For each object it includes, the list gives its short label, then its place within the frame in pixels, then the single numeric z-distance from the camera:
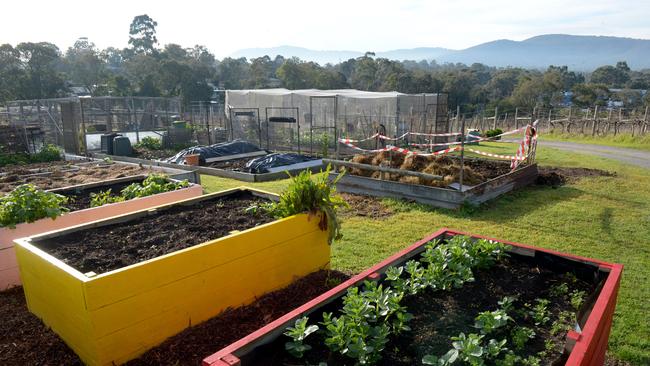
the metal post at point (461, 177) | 8.49
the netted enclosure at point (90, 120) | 17.00
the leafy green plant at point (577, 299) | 3.13
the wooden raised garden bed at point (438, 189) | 8.48
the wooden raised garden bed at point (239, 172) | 12.23
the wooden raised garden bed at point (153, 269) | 3.22
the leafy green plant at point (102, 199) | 6.11
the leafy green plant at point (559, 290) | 3.35
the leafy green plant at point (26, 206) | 4.91
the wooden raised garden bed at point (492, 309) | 2.49
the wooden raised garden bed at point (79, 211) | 4.86
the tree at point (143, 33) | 95.38
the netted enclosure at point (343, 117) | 18.39
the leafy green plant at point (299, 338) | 2.43
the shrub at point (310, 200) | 4.78
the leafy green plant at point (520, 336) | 2.62
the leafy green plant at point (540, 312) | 2.93
